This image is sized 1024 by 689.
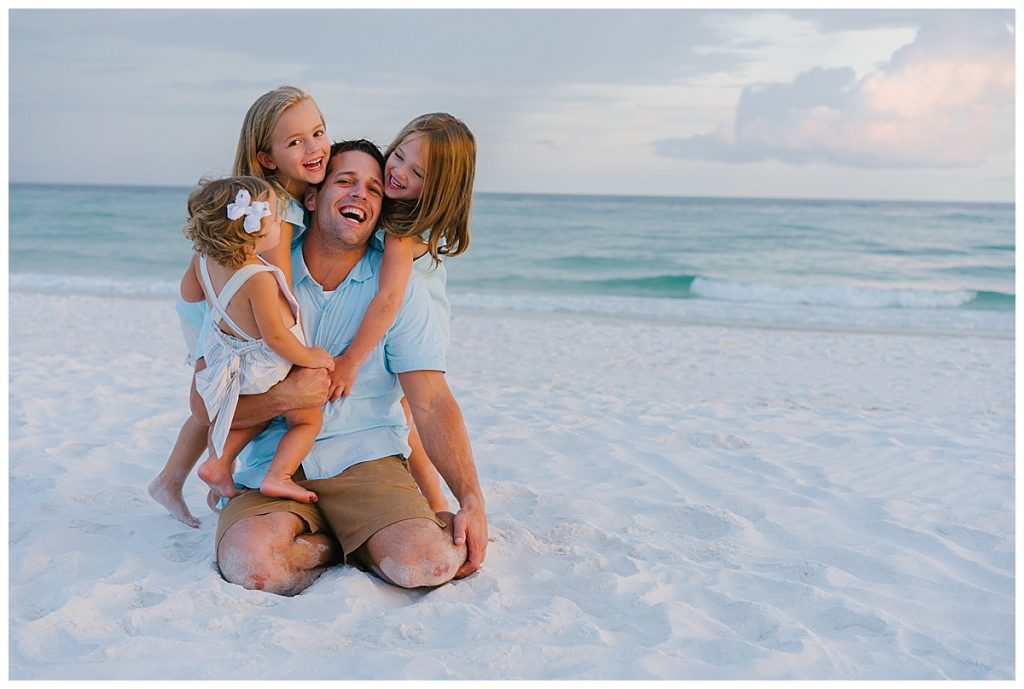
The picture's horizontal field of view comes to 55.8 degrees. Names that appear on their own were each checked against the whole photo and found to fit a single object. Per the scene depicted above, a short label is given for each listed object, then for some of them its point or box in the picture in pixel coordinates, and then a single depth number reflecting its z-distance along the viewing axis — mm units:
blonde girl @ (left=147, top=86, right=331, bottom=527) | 3096
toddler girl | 2873
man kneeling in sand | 2812
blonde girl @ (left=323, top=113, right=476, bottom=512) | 2980
